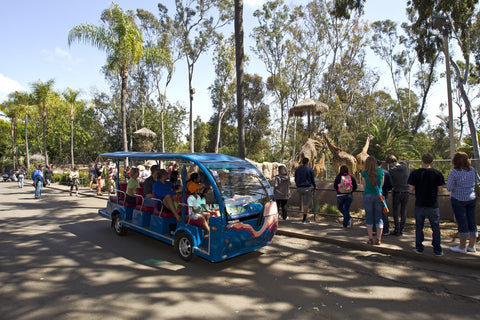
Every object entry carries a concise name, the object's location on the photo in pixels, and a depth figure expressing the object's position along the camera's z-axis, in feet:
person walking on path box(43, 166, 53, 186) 69.71
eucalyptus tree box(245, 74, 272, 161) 118.93
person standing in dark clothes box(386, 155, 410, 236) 21.48
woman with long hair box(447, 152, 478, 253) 17.42
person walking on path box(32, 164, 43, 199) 49.44
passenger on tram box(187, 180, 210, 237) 16.66
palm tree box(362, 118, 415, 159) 62.18
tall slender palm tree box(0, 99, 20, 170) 117.54
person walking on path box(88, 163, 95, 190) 60.03
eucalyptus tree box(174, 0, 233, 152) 91.15
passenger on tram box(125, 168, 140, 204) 23.38
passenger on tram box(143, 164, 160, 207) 21.53
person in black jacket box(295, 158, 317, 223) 27.25
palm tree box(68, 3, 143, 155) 43.68
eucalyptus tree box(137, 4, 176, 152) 99.30
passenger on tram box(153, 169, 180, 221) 20.57
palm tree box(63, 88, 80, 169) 97.19
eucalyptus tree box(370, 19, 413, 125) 98.31
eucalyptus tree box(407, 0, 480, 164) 40.60
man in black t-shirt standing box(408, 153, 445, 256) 17.31
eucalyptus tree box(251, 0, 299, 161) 89.52
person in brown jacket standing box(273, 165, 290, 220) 27.68
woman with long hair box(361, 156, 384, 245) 19.29
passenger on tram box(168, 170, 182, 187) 21.94
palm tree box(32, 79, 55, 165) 91.86
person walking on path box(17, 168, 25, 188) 72.18
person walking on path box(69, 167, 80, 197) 52.70
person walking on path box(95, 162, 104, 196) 51.17
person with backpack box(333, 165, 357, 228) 24.58
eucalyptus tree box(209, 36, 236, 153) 100.97
